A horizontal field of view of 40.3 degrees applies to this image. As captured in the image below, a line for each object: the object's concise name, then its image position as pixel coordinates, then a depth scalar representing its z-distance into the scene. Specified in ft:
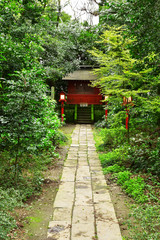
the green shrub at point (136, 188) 14.27
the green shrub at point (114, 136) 26.64
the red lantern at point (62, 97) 44.67
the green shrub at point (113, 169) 19.65
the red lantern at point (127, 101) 22.96
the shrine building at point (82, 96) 58.90
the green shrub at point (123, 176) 17.25
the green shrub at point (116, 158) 21.40
